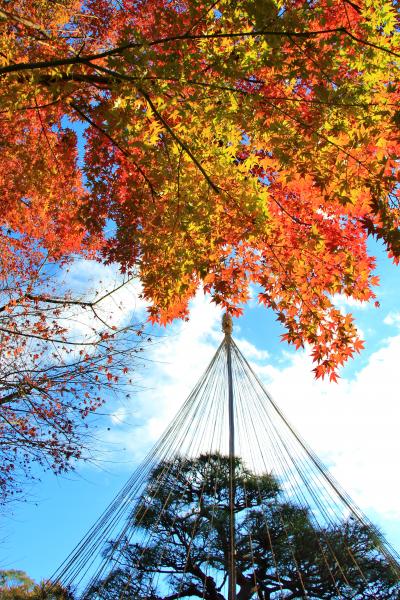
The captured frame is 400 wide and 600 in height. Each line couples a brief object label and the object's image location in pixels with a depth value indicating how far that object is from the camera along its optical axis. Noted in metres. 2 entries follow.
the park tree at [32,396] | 6.21
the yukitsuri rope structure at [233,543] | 3.55
